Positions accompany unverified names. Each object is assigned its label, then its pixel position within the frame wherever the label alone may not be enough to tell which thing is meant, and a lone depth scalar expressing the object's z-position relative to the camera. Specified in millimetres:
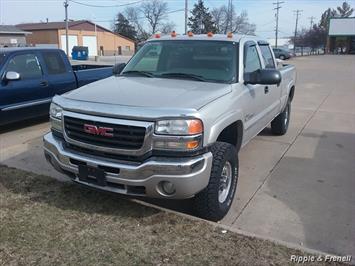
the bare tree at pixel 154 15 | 92500
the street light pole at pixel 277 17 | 81738
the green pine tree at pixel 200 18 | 67675
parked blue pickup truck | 7223
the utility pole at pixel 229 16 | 59050
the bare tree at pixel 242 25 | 85625
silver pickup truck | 3498
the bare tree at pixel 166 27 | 88762
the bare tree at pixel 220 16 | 75625
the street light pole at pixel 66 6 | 44906
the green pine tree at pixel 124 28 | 95875
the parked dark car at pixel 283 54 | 46825
